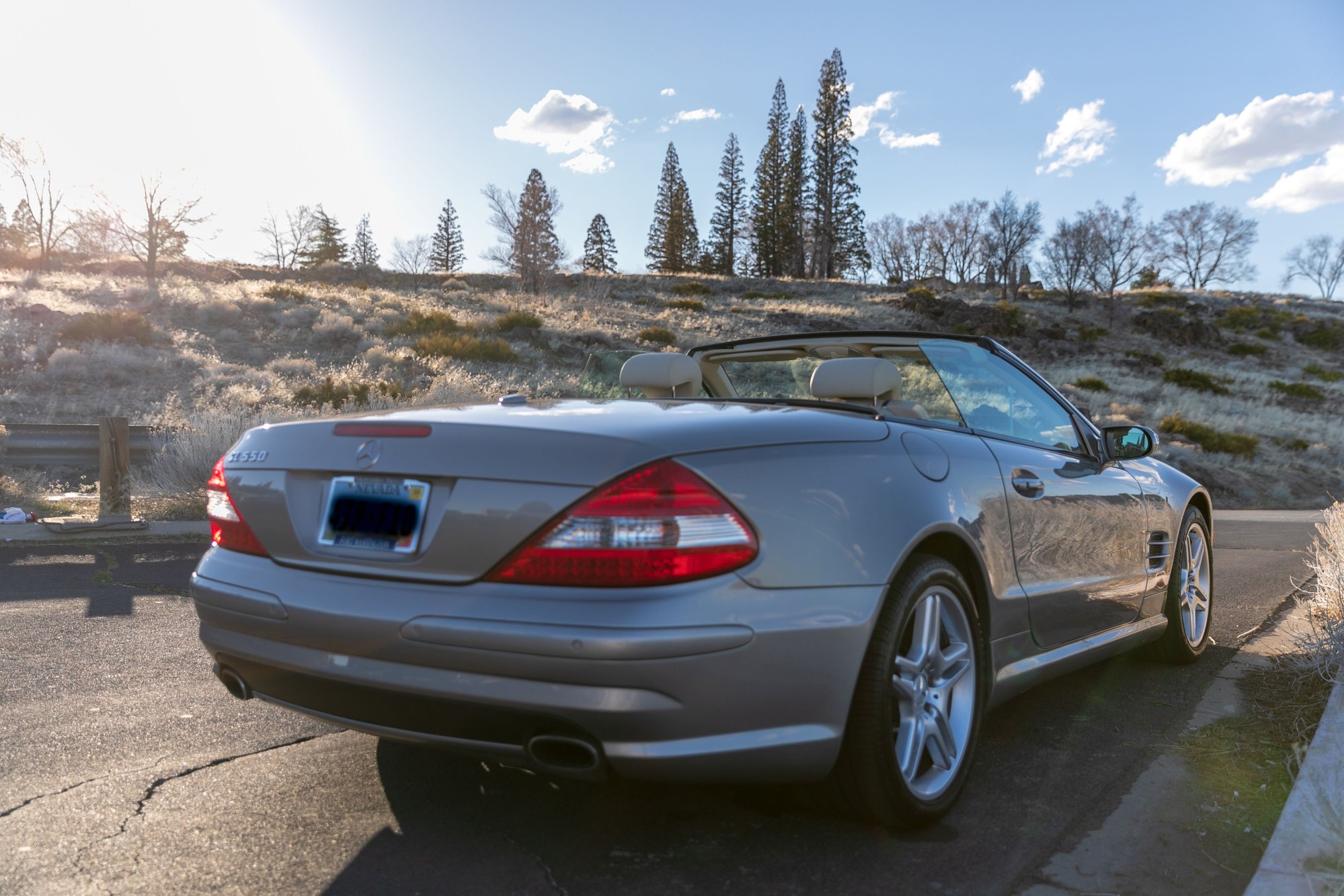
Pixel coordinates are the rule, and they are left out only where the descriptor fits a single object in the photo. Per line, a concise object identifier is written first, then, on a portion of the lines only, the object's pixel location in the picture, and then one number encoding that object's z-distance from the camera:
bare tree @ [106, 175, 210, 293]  39.12
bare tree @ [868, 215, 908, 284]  93.50
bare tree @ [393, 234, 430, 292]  75.00
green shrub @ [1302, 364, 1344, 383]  41.12
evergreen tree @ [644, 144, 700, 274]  79.75
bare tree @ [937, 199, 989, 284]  89.00
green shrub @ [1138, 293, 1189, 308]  55.43
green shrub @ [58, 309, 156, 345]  21.64
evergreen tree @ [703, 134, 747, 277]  79.81
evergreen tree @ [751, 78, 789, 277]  71.94
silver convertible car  2.13
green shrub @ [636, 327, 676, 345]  27.52
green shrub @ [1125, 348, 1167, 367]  38.94
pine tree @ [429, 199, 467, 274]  86.19
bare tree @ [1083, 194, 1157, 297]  64.50
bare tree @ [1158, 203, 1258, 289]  88.74
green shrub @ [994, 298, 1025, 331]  41.97
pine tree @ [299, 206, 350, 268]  76.50
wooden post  8.42
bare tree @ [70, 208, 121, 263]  40.81
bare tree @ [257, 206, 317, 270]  67.44
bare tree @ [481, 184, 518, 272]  51.22
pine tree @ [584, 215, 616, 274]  84.75
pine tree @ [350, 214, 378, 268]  88.62
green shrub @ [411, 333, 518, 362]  22.92
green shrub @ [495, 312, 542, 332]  27.22
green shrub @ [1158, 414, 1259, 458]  22.56
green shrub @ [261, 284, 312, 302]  30.12
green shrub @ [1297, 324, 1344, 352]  49.34
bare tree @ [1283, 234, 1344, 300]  90.12
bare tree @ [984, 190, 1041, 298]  64.69
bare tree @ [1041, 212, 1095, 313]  60.22
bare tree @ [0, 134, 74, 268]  43.41
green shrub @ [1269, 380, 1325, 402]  34.81
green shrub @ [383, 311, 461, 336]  25.75
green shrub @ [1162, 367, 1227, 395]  33.91
